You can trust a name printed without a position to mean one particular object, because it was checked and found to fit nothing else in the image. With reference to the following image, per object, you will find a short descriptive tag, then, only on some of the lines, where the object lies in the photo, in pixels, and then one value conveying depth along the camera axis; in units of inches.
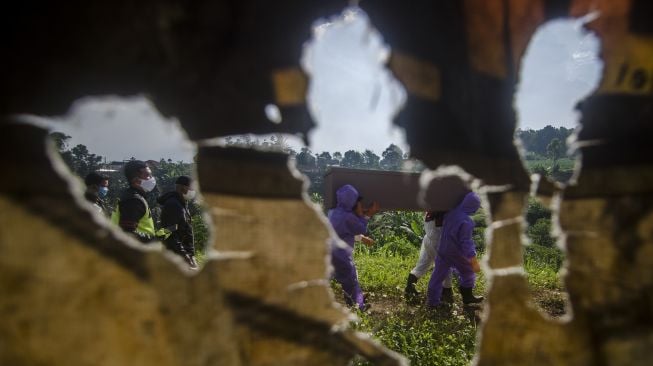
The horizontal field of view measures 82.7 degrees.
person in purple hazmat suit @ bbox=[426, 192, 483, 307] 203.8
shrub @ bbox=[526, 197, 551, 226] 701.9
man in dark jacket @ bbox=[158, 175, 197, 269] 199.0
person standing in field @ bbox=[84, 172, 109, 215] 190.1
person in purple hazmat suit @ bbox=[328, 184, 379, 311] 211.9
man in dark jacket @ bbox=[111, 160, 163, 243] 176.8
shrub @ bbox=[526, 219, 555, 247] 551.0
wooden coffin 226.2
